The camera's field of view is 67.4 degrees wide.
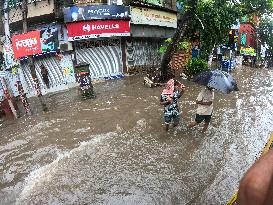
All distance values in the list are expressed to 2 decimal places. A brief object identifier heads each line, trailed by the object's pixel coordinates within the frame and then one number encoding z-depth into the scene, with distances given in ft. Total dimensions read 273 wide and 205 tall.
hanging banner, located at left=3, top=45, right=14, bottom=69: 38.57
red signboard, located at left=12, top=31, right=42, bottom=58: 31.81
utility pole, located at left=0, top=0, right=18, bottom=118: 23.69
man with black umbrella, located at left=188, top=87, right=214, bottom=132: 15.75
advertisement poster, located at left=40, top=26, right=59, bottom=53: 35.61
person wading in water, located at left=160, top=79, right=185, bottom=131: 15.95
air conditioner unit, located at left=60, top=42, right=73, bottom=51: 35.52
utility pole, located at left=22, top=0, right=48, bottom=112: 23.05
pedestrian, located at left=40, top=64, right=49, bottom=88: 36.27
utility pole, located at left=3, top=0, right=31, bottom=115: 23.88
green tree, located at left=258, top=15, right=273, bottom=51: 78.13
